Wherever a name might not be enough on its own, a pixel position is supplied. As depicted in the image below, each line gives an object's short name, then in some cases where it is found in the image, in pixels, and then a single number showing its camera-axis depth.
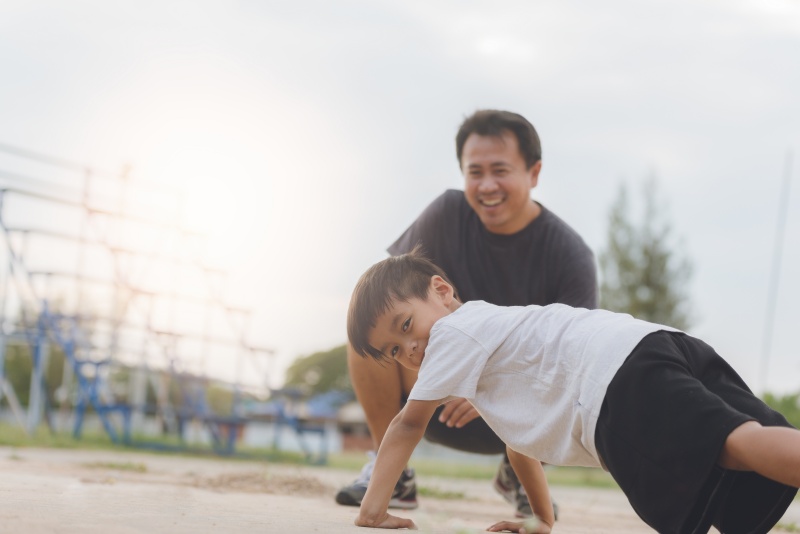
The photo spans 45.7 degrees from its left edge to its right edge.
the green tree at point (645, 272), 23.31
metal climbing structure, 8.89
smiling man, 3.46
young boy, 2.00
